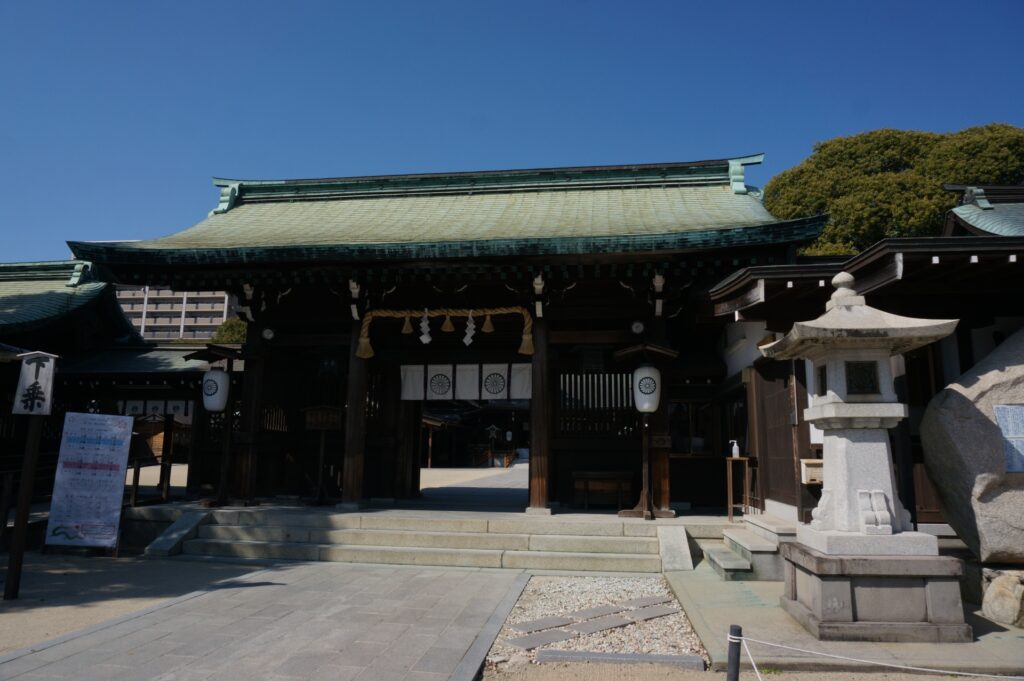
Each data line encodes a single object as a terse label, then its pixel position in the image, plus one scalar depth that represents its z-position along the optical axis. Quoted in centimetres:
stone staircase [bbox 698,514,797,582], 759
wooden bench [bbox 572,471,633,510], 1144
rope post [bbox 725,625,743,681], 328
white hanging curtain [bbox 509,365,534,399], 1198
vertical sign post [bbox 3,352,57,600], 685
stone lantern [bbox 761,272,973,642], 529
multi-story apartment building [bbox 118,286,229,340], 9325
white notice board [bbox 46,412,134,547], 924
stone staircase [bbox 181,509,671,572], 885
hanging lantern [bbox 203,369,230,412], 1147
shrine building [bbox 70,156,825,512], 1051
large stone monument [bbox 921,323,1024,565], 603
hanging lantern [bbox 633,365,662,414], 1029
